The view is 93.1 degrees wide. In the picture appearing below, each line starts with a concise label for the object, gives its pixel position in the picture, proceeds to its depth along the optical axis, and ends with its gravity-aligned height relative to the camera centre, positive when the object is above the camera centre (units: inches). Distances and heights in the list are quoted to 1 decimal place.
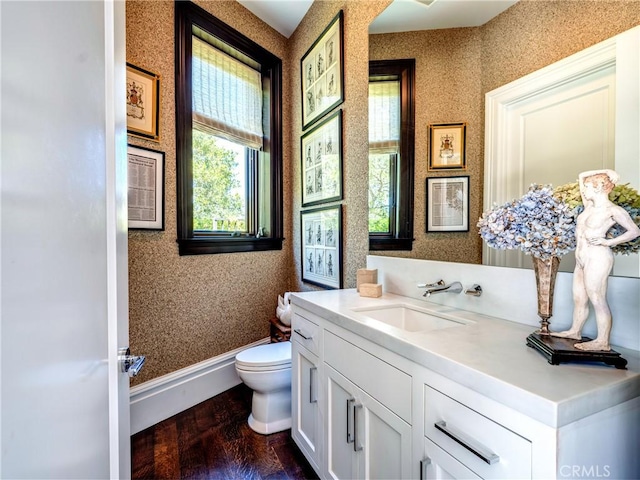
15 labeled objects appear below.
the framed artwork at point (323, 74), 81.7 +47.5
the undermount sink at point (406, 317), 51.6 -14.8
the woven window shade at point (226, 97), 87.5 +43.0
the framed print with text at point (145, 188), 71.9 +11.3
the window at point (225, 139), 82.9 +29.9
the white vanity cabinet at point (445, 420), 23.9 -18.3
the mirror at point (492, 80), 34.5 +24.7
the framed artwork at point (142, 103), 71.5 +32.0
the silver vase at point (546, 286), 34.0 -5.8
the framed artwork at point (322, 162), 82.6 +21.7
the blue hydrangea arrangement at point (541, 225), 32.2 +1.1
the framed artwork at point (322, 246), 82.7 -3.4
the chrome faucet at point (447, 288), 51.2 -9.2
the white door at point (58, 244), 13.7 -0.6
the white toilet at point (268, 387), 72.2 -36.9
